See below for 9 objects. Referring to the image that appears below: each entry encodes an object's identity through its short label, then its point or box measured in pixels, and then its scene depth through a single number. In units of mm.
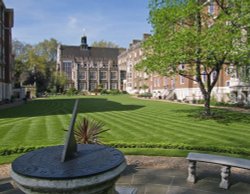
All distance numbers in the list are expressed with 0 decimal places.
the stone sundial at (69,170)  3105
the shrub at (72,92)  57896
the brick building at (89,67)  76350
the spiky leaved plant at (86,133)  6844
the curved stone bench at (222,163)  4978
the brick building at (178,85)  23976
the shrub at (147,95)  43925
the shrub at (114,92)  61327
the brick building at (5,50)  32868
